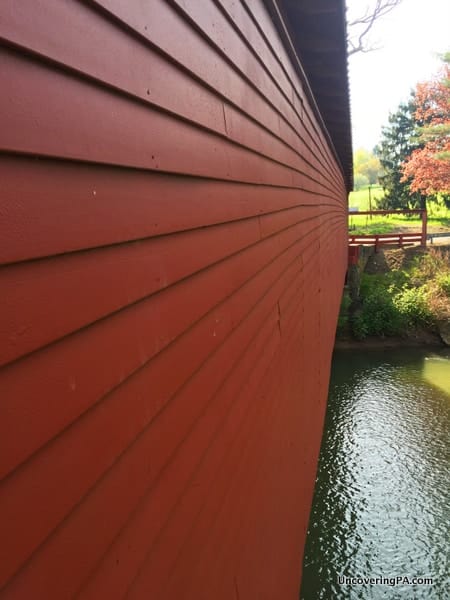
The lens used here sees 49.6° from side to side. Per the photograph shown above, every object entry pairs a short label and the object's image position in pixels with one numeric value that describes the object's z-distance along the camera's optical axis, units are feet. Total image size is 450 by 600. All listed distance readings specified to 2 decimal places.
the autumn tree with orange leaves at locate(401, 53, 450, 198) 85.71
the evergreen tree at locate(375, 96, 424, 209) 127.34
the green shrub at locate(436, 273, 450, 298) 69.36
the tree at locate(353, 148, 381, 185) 262.75
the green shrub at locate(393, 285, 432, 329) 67.82
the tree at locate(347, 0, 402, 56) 56.75
